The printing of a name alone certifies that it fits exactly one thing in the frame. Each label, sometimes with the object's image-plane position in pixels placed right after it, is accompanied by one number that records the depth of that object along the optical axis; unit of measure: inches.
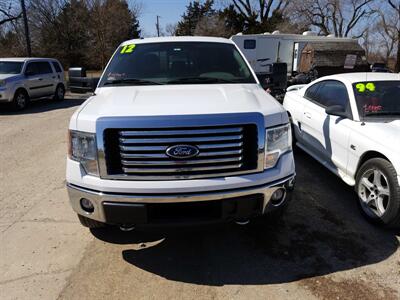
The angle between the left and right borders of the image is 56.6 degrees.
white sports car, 145.4
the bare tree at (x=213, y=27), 1919.3
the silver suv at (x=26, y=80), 485.1
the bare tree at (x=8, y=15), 1162.5
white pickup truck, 108.3
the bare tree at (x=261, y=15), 1912.9
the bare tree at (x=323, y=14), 1856.5
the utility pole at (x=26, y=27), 769.5
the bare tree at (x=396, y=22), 1179.1
